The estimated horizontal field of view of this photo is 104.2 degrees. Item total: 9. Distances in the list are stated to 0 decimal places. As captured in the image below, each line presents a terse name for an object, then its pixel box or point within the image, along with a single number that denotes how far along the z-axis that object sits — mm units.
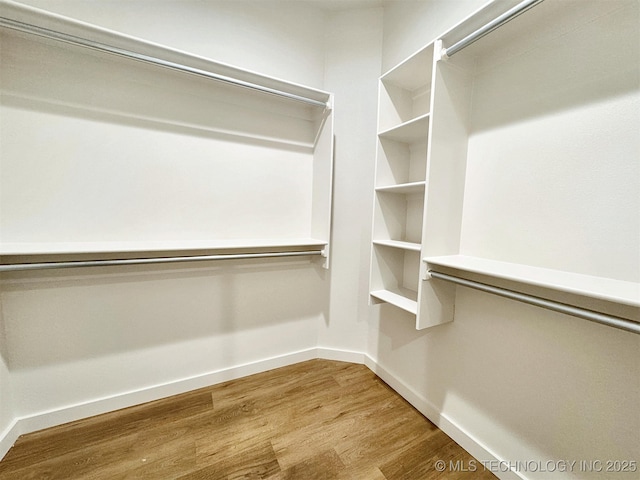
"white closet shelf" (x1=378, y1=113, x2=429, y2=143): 1333
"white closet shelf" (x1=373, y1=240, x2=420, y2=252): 1363
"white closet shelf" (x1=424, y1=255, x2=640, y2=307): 723
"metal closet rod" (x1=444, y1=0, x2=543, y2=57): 873
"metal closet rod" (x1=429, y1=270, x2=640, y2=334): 723
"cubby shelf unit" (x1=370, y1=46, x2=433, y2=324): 1552
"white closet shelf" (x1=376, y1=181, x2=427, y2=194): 1336
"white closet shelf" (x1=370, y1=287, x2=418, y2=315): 1444
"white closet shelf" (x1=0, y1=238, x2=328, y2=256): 1164
